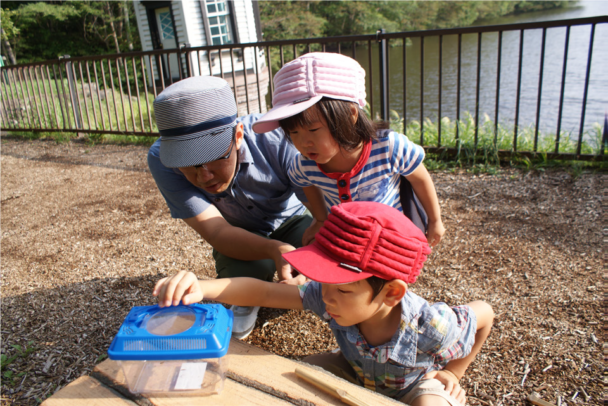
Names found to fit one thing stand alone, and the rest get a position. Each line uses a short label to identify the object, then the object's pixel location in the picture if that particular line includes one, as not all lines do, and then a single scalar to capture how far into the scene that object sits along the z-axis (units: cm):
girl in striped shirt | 176
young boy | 125
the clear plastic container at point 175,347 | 110
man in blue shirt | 177
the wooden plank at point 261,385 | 119
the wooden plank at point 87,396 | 120
